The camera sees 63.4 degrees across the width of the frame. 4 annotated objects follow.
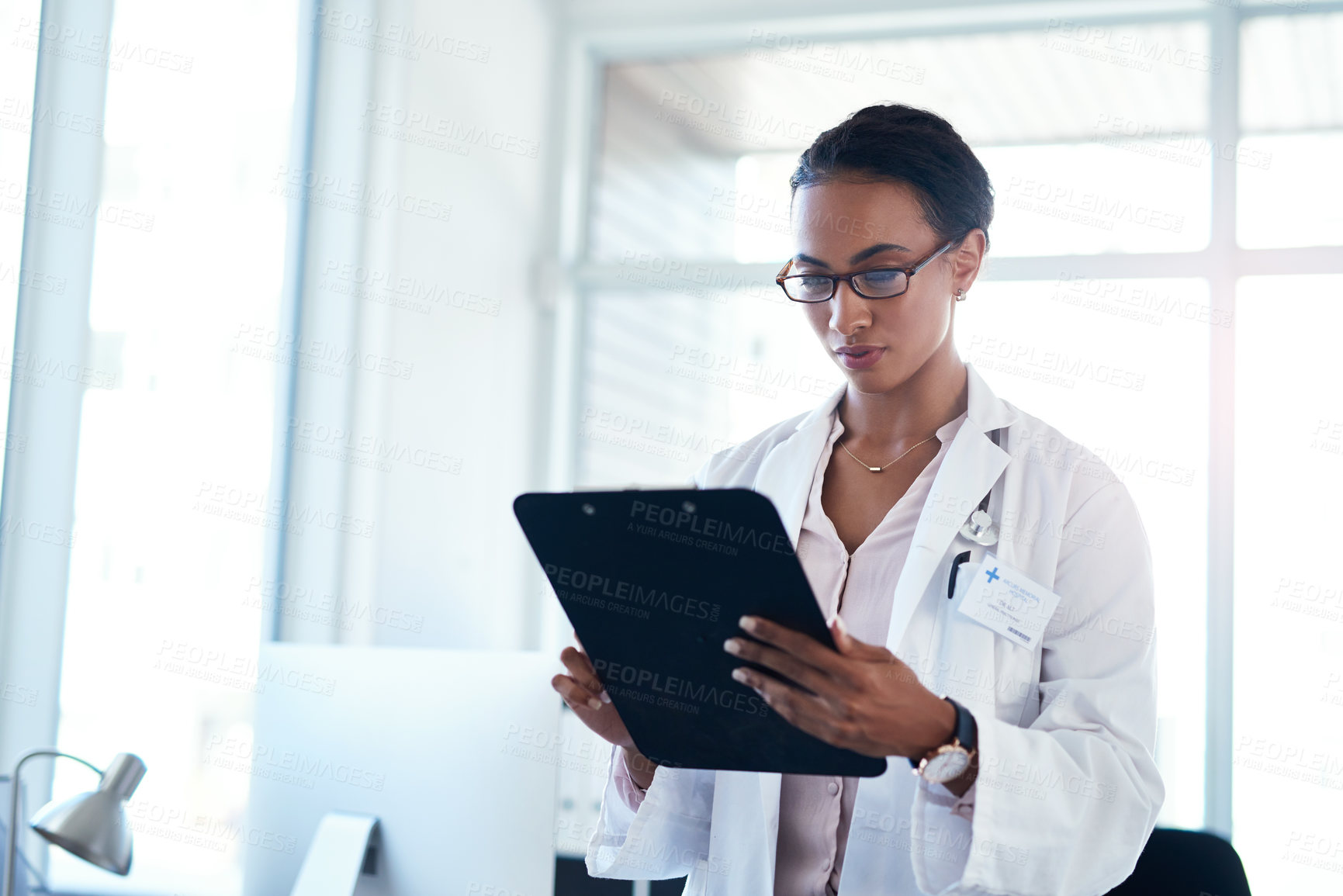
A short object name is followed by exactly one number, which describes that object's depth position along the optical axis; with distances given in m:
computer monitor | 1.39
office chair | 1.84
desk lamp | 1.30
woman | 1.21
